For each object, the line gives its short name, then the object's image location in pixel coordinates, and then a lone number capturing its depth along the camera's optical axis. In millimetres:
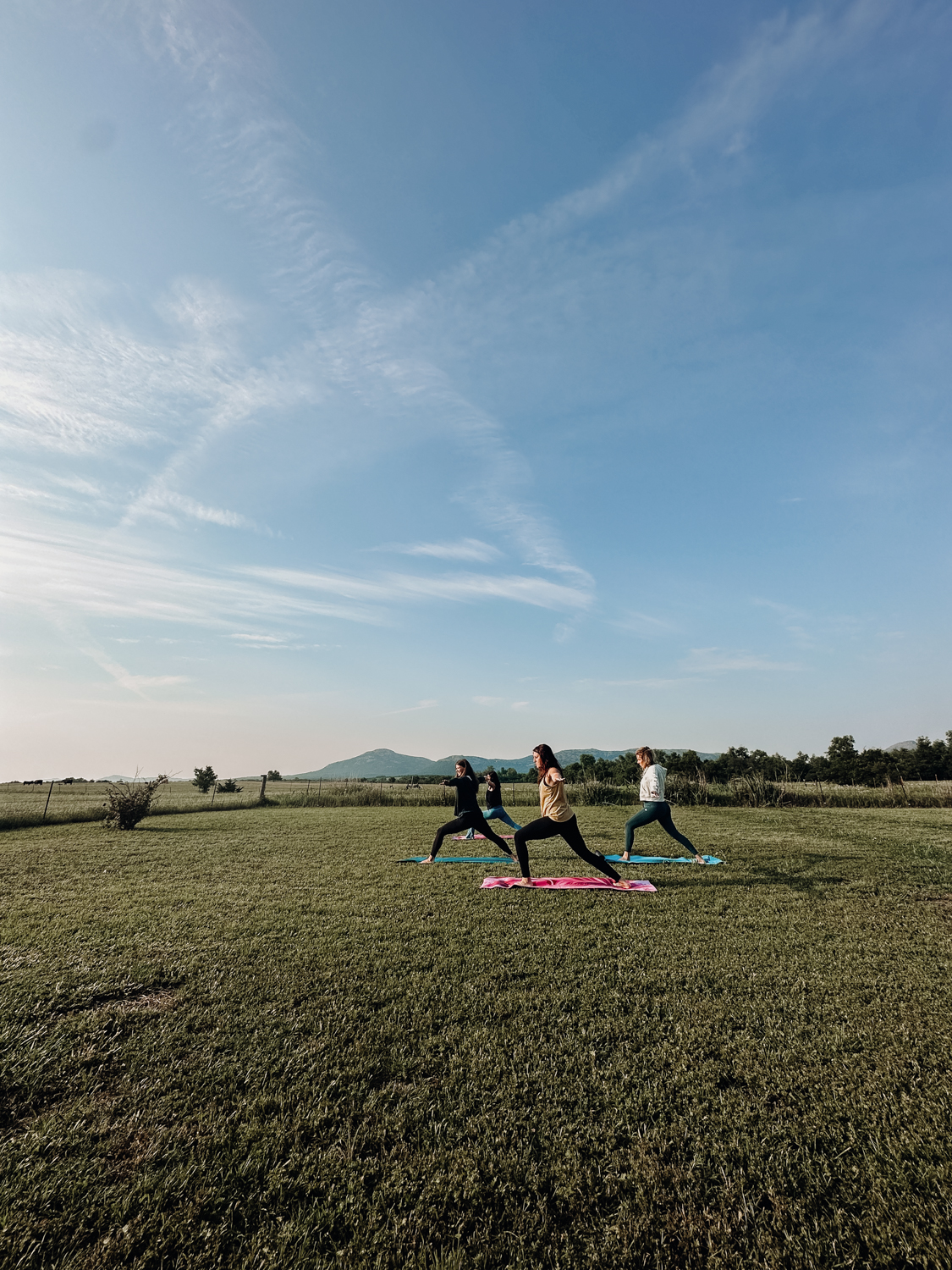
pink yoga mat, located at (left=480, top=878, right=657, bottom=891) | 8422
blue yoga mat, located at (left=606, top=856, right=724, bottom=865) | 10455
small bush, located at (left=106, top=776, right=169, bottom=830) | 16891
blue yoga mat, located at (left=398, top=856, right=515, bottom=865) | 10726
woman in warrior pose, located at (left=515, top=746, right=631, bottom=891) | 7727
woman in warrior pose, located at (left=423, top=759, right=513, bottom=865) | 9836
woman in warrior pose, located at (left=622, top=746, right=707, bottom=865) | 9516
